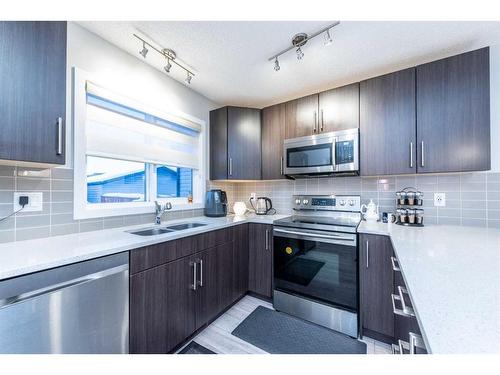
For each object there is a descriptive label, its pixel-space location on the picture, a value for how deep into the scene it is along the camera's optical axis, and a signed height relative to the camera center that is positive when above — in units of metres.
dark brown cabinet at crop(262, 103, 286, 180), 2.37 +0.58
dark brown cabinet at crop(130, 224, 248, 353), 1.22 -0.73
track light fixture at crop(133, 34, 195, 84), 1.52 +1.11
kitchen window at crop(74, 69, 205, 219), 1.47 +0.30
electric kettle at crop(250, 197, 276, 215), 2.61 -0.23
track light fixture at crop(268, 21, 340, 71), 1.39 +1.09
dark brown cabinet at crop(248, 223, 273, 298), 2.08 -0.73
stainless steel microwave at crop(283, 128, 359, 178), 1.92 +0.35
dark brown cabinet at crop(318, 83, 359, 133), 1.93 +0.79
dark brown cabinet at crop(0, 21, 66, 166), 0.94 +0.49
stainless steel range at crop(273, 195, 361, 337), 1.65 -0.71
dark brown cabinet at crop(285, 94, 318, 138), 2.13 +0.79
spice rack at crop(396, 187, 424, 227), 1.74 -0.18
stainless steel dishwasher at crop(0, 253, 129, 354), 0.81 -0.55
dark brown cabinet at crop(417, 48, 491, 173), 1.46 +0.57
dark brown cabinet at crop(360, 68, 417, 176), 1.70 +0.56
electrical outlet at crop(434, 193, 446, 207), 1.81 -0.10
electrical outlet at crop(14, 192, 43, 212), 1.20 -0.07
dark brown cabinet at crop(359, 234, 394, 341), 1.52 -0.74
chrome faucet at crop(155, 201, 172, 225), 1.85 -0.18
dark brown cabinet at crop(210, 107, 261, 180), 2.49 +0.56
